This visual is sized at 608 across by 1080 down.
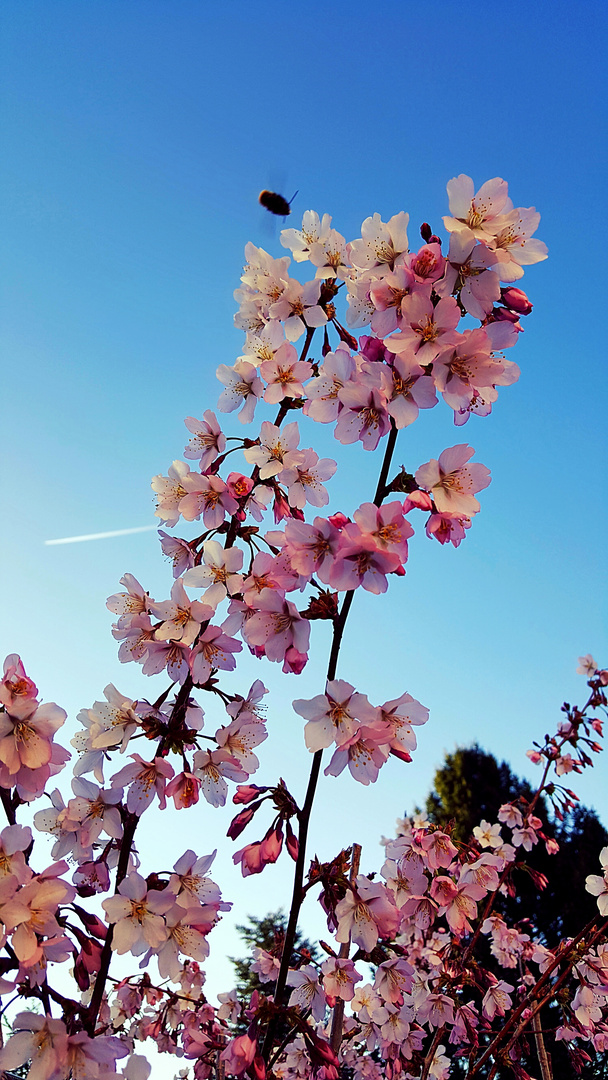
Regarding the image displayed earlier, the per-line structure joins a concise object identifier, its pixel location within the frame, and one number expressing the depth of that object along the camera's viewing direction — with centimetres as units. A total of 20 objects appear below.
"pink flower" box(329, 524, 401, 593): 39
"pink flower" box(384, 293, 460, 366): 41
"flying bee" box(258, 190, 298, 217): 83
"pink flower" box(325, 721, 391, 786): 40
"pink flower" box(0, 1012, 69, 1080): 37
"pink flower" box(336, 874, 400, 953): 41
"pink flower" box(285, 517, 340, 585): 40
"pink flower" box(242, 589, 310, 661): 43
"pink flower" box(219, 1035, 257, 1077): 38
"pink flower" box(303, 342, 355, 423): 45
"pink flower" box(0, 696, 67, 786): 40
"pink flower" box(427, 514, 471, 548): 42
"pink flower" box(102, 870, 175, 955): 40
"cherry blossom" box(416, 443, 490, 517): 42
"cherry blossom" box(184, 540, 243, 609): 45
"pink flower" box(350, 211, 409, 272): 46
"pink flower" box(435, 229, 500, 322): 42
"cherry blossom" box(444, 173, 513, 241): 44
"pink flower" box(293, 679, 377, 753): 39
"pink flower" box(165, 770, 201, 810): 43
